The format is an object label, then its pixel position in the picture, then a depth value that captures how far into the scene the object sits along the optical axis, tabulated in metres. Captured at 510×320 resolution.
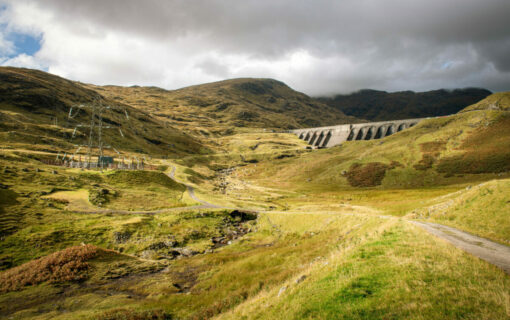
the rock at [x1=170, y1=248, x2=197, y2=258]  33.98
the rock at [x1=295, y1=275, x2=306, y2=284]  15.29
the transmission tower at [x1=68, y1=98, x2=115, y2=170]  160.25
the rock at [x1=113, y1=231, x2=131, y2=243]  36.00
